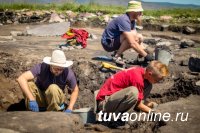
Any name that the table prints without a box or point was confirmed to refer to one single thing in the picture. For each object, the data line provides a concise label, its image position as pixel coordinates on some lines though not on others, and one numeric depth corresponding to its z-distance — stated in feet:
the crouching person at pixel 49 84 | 12.76
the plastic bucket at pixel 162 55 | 18.57
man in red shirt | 11.74
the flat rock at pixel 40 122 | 10.23
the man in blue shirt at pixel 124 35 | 18.57
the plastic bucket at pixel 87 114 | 12.75
